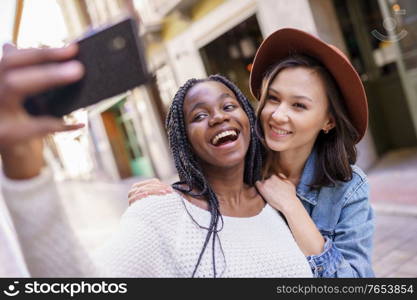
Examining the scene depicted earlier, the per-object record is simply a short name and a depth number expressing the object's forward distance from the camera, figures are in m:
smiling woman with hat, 1.11
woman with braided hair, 0.80
